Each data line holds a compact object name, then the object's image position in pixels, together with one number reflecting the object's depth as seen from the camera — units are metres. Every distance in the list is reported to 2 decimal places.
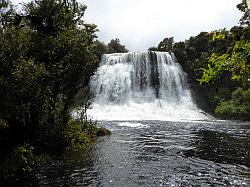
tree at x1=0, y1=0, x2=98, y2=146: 8.10
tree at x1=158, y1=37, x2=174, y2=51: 43.60
